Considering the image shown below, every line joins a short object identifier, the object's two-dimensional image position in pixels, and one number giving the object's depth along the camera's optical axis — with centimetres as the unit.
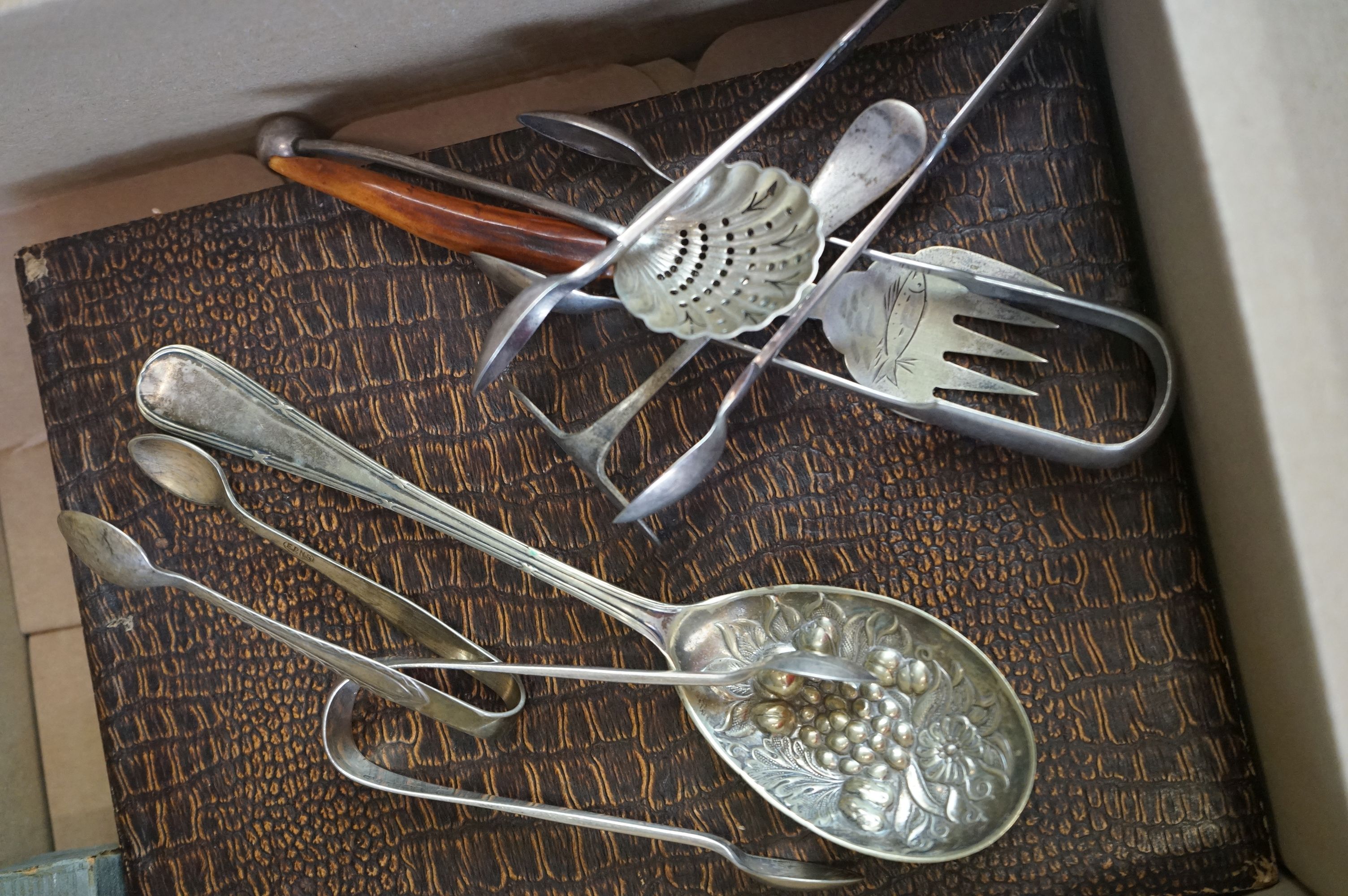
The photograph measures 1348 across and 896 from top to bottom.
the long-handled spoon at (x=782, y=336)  46
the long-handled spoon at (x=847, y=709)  48
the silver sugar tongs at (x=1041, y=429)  47
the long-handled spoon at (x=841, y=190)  48
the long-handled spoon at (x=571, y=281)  44
